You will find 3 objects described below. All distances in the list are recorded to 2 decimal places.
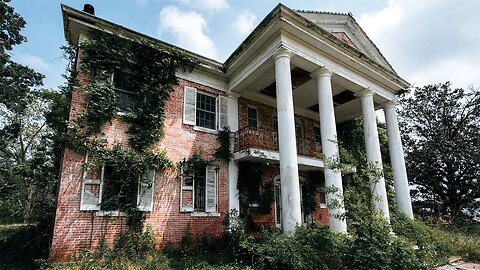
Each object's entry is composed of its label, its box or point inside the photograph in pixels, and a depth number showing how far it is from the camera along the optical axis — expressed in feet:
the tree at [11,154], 33.24
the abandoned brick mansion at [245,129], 28.17
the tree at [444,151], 61.87
